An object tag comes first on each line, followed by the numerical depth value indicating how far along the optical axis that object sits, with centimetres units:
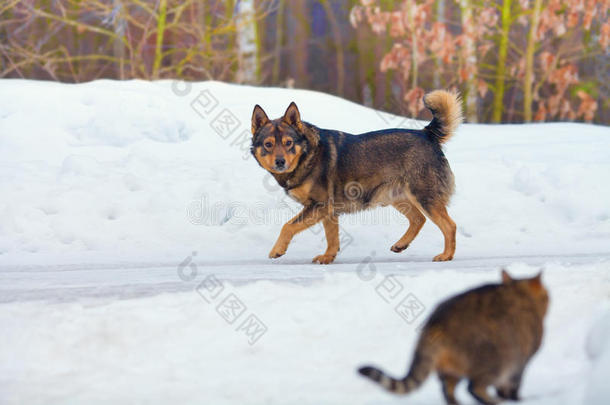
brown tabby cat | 621
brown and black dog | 1385
